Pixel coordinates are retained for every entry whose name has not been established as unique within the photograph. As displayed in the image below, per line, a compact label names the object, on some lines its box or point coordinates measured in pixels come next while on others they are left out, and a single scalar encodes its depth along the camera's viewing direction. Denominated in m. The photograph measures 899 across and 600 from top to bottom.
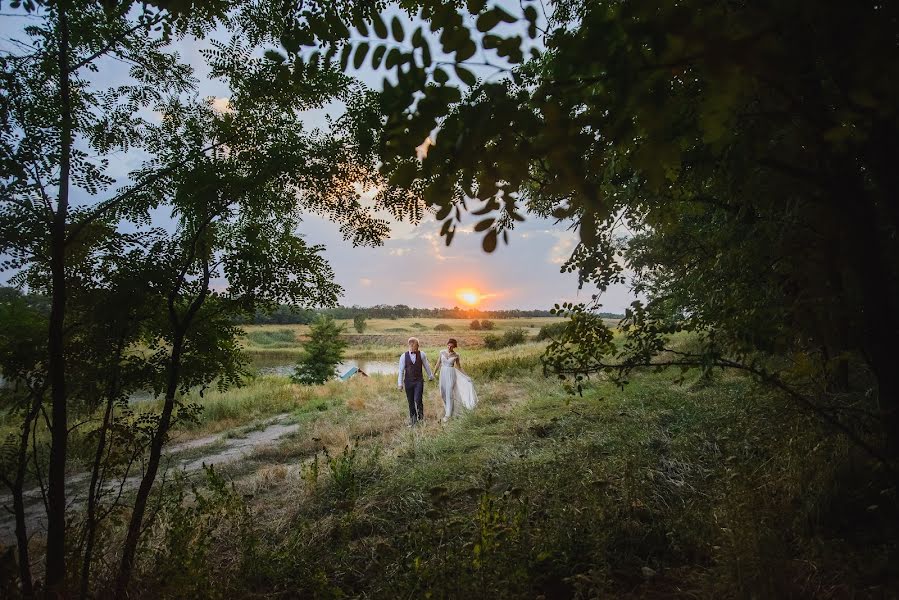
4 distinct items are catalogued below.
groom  9.63
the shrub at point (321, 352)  26.78
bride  10.32
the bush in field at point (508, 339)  30.88
